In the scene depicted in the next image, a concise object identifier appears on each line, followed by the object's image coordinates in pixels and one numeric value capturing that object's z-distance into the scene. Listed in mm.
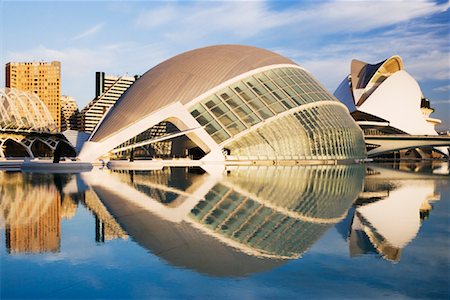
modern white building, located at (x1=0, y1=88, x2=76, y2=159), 63781
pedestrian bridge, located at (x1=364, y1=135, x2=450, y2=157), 73188
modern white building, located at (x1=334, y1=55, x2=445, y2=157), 74625
